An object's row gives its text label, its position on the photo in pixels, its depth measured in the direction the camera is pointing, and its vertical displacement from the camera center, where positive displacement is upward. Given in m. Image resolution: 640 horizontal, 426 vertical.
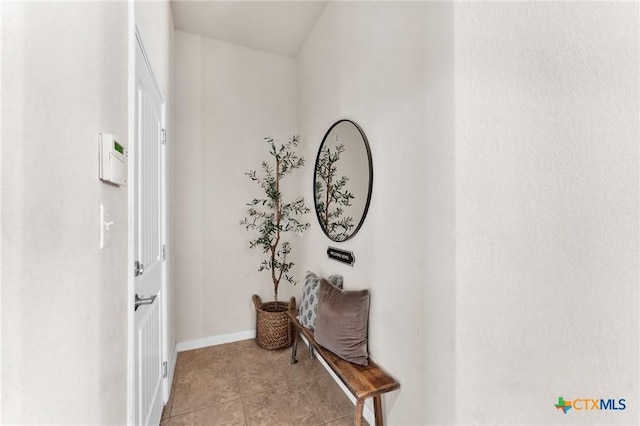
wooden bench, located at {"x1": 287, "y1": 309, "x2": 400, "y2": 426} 1.51 -0.91
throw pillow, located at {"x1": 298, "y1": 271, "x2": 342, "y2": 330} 2.21 -0.69
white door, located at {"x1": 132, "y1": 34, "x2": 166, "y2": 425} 1.36 -0.17
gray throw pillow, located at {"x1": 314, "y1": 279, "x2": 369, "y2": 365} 1.78 -0.71
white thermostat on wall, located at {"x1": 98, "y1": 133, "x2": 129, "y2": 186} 0.82 +0.17
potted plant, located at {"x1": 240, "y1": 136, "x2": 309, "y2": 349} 2.75 -0.13
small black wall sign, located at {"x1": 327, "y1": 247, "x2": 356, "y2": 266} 2.09 -0.32
